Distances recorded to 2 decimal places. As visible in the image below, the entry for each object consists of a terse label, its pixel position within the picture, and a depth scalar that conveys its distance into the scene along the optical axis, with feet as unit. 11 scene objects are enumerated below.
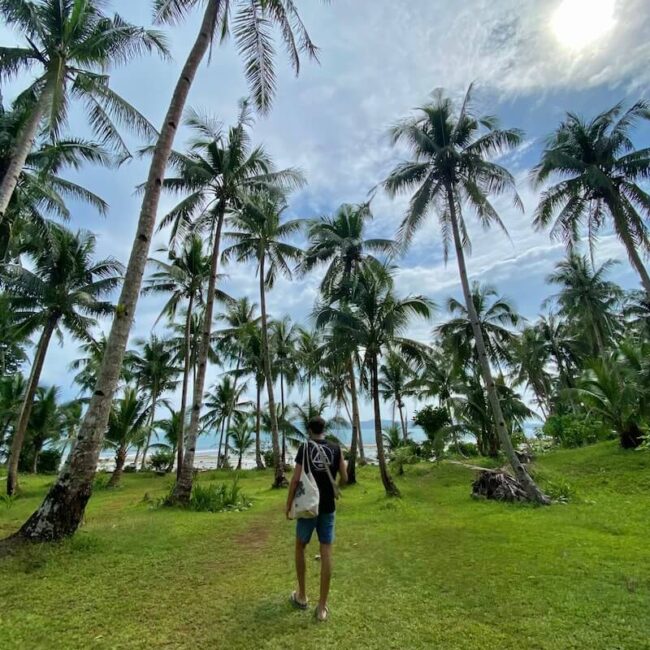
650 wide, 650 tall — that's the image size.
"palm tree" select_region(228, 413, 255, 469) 106.83
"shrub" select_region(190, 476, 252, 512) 33.81
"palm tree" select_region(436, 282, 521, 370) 66.28
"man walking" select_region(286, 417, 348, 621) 11.84
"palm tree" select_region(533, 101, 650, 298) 46.50
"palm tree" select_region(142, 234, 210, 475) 56.18
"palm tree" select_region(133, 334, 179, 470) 79.77
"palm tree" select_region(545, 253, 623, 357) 76.48
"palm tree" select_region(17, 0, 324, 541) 17.80
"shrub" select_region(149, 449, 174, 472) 91.25
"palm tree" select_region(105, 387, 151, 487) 66.49
